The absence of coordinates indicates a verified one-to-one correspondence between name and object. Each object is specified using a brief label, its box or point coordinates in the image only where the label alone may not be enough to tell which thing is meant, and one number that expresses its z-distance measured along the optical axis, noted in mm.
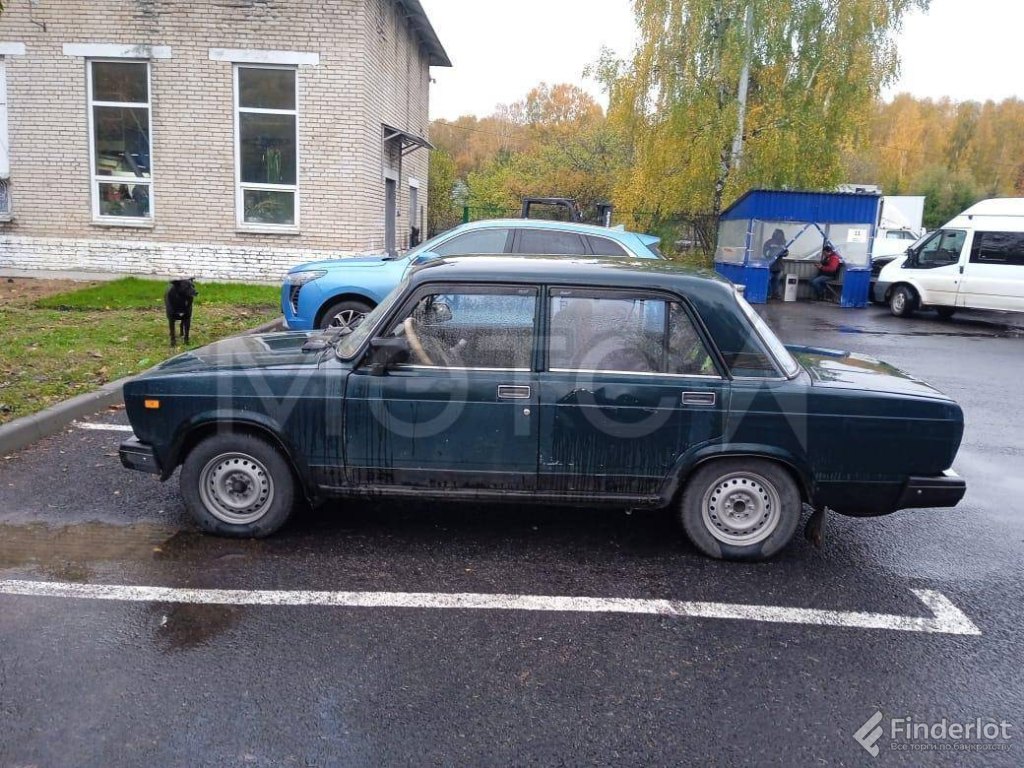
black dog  8945
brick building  14945
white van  16031
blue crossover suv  8945
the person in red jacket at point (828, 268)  19578
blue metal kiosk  18641
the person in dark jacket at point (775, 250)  19547
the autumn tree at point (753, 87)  20188
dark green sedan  4258
